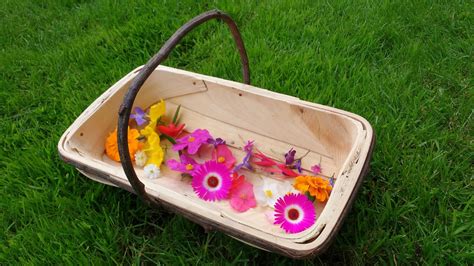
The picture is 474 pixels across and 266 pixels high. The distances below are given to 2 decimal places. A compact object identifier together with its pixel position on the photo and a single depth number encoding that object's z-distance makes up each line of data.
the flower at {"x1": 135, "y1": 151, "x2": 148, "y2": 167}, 1.38
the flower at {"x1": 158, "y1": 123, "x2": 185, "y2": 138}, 1.45
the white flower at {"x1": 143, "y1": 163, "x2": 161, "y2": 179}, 1.35
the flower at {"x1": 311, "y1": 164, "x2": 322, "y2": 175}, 1.29
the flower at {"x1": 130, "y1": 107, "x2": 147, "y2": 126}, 1.45
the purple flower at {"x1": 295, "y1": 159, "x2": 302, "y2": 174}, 1.31
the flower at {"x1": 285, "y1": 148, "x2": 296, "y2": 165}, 1.31
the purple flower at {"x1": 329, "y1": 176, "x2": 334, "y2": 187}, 1.22
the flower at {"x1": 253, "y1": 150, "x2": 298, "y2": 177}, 1.31
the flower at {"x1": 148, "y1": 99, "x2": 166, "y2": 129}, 1.45
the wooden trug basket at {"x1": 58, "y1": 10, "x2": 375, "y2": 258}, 0.93
